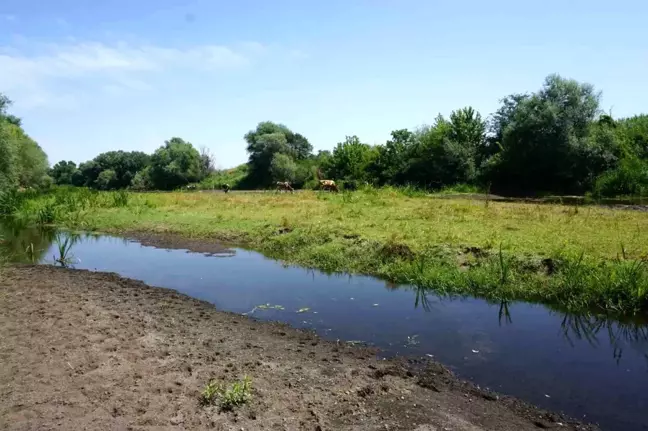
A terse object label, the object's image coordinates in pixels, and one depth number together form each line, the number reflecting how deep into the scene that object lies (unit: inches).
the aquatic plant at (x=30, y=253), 646.3
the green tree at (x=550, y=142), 1494.8
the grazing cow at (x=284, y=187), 1591.9
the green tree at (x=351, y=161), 2060.8
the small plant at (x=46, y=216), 1032.2
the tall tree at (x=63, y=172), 4519.7
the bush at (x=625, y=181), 1328.7
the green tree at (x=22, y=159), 1231.5
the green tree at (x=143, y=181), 2822.3
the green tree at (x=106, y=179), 3543.3
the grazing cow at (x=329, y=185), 1545.3
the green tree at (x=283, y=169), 2207.2
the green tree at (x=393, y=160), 1920.5
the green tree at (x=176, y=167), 2667.3
